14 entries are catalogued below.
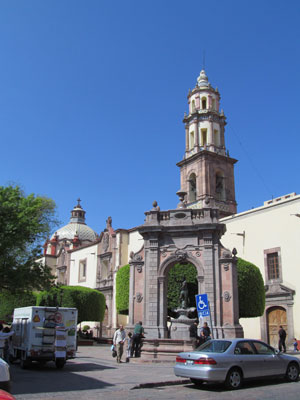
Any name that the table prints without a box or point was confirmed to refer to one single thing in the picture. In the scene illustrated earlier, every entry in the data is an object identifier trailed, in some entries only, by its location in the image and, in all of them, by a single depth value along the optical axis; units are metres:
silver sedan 10.14
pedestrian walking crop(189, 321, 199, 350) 16.11
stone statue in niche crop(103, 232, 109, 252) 45.47
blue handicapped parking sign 14.82
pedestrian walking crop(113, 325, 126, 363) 16.61
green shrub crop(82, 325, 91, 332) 43.25
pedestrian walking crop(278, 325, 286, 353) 22.27
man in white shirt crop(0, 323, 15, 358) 15.05
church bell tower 43.53
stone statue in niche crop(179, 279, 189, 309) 19.11
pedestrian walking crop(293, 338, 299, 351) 26.16
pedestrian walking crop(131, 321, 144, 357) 17.22
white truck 14.66
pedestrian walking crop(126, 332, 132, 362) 17.18
